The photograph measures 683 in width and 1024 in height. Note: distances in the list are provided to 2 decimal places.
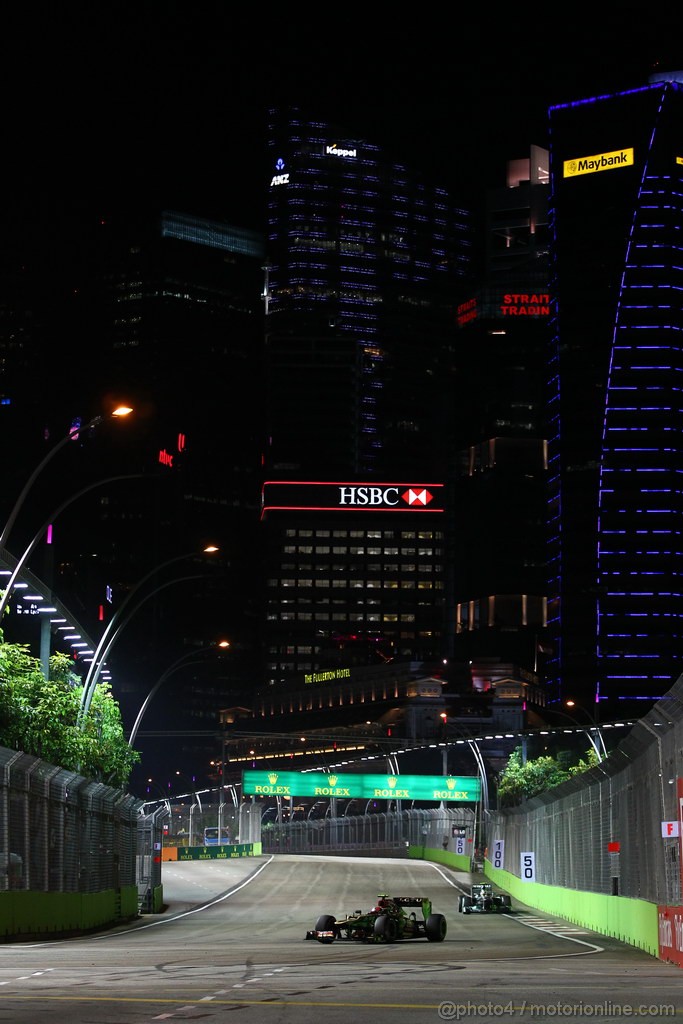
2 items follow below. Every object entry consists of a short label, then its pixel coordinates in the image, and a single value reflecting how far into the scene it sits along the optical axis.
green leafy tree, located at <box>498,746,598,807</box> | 120.69
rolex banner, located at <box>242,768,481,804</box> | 134.62
